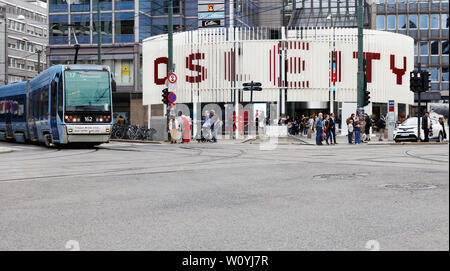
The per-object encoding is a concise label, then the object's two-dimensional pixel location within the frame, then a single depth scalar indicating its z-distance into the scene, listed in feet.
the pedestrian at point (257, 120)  133.08
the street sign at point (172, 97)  102.12
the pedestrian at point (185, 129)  103.81
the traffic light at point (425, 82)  92.56
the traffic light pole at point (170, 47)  104.41
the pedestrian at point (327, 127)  97.76
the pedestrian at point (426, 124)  97.74
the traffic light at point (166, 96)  102.89
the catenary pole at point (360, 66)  99.55
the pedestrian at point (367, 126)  107.81
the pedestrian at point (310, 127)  122.01
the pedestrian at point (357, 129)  98.89
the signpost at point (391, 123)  109.01
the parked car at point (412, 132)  102.17
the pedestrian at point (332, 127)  97.30
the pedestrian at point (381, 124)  117.60
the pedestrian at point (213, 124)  101.20
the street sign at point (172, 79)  102.37
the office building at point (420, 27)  236.84
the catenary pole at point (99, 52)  122.01
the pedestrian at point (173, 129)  100.48
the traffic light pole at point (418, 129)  96.13
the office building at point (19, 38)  288.71
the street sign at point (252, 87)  109.50
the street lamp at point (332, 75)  131.03
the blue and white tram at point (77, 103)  77.36
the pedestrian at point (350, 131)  99.14
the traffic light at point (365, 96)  99.16
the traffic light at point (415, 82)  92.61
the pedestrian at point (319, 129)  93.91
